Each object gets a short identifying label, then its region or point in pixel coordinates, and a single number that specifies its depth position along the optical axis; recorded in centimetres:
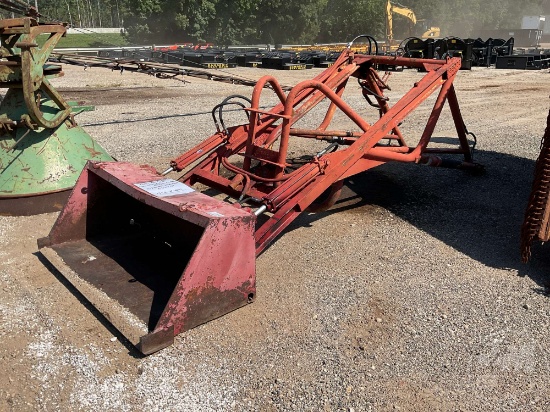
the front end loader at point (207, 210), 294
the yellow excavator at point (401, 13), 2740
